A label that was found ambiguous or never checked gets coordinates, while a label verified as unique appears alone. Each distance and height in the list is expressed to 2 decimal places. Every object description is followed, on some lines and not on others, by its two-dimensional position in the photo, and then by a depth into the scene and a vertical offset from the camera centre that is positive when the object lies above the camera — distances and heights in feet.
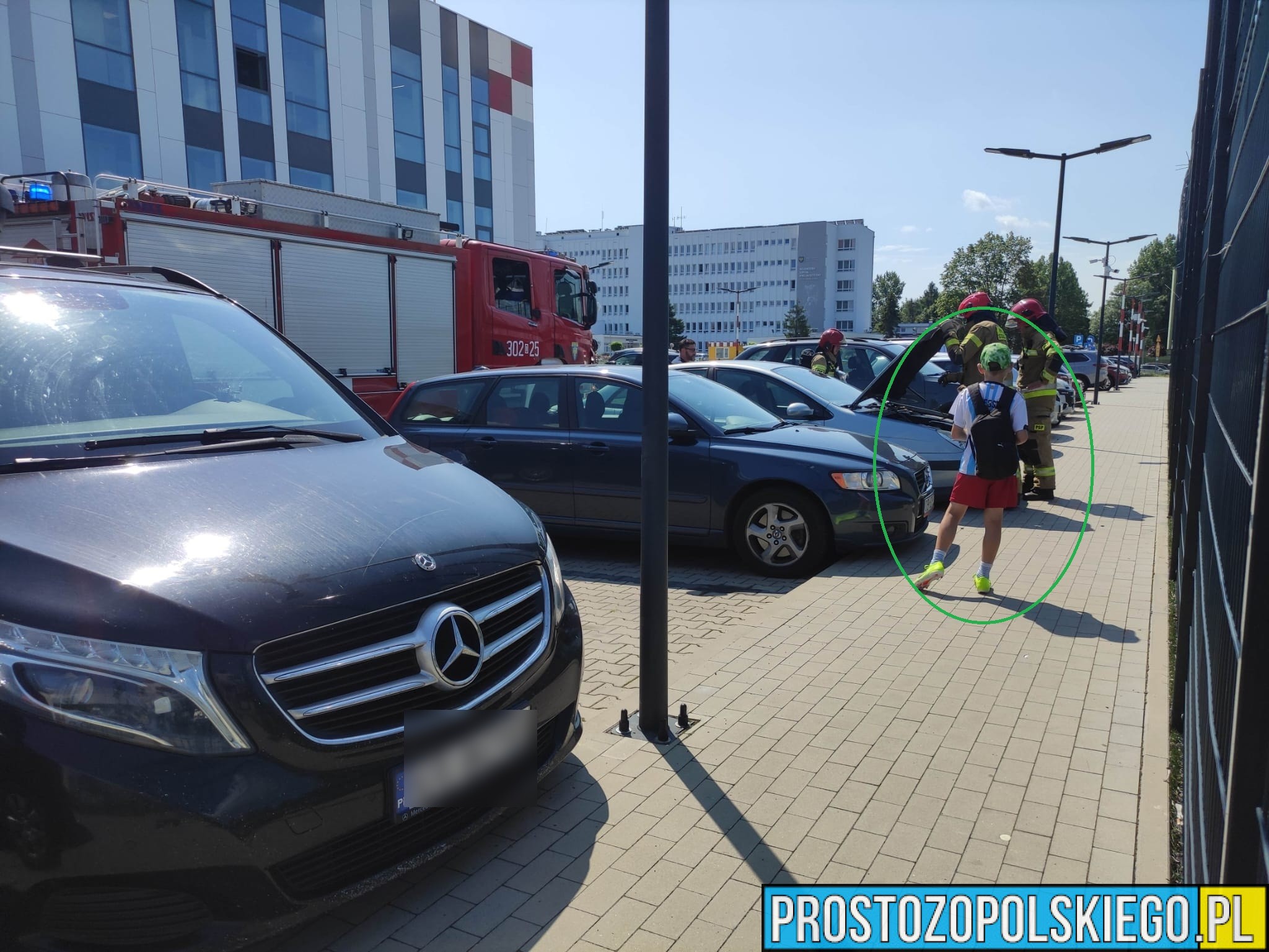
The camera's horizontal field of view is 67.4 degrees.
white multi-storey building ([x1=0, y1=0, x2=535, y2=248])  75.77 +22.88
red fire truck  33.53 +2.82
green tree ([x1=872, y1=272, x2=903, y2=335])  385.29 +16.48
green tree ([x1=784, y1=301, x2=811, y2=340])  386.24 +5.20
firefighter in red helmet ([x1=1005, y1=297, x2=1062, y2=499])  30.86 -1.75
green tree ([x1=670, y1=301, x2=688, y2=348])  326.32 +2.13
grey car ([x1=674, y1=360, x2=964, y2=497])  31.24 -2.44
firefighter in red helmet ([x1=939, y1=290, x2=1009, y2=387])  28.66 -0.03
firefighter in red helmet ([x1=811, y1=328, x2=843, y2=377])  41.19 -0.71
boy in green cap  20.38 -2.48
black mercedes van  6.98 -2.61
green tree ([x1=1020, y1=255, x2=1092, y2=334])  333.62 +13.77
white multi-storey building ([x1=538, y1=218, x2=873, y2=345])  452.35 +29.66
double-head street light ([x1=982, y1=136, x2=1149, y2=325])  68.03 +12.81
